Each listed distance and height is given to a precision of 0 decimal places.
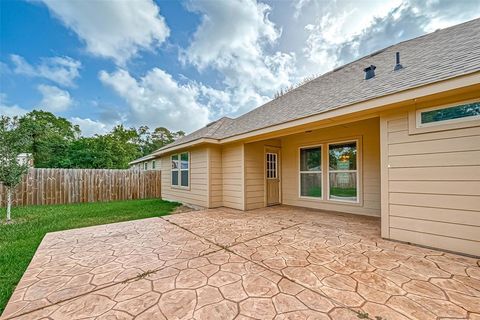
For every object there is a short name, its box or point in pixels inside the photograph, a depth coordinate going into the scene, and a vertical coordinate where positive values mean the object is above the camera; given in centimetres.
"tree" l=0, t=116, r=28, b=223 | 546 +30
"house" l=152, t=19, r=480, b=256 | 278 +26
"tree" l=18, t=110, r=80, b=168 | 1540 +120
